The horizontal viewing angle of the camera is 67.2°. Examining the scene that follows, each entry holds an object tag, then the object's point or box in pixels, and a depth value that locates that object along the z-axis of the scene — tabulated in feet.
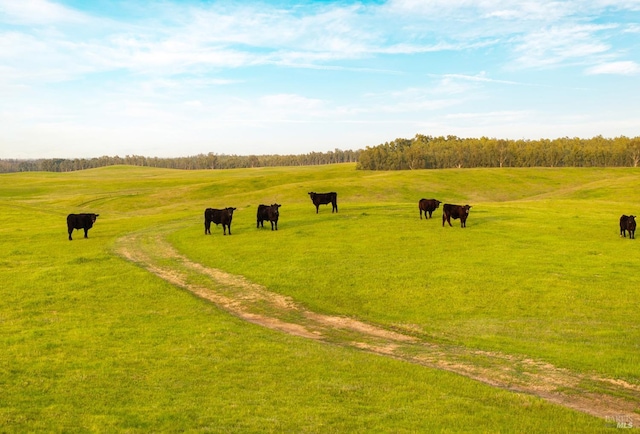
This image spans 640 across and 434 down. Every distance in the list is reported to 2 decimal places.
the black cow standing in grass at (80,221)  135.44
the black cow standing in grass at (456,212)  125.49
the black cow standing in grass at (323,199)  158.81
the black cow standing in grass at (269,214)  133.59
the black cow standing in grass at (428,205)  142.92
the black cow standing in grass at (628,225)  112.06
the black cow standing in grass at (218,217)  133.49
